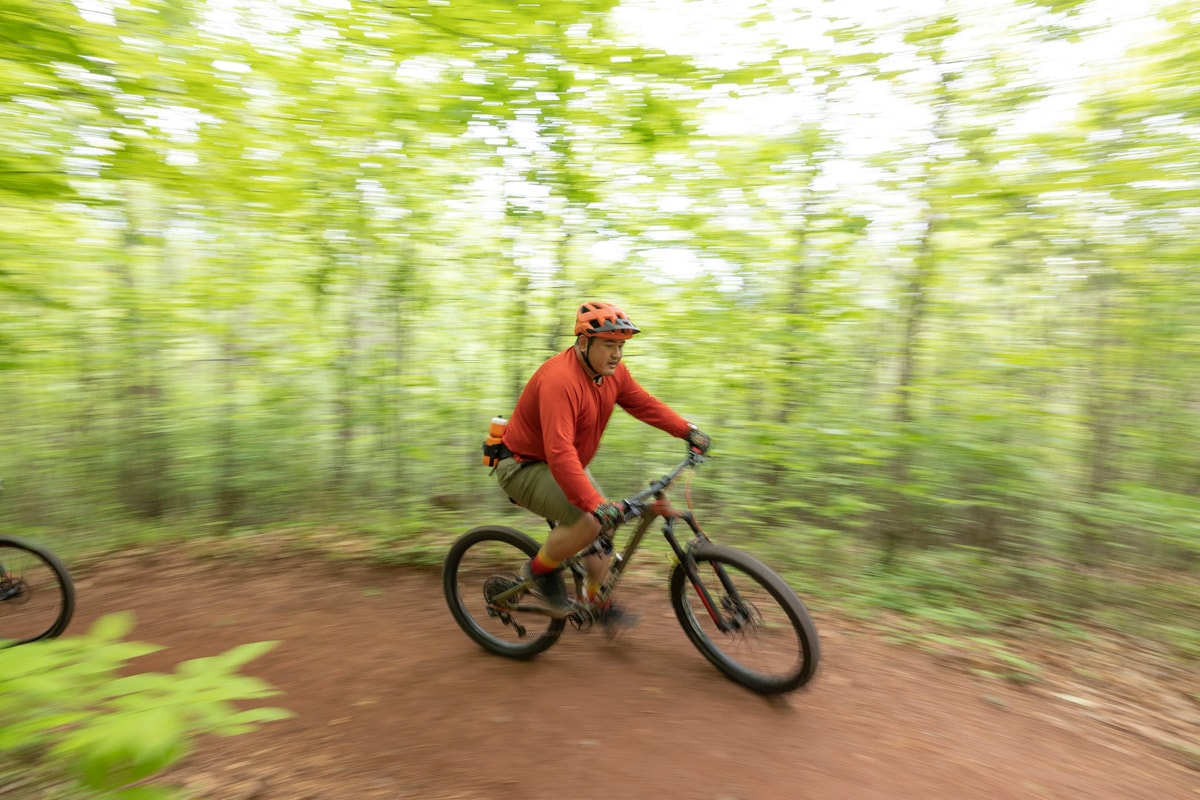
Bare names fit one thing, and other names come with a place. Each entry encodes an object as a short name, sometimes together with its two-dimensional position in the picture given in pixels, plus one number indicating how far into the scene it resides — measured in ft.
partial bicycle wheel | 13.67
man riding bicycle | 10.18
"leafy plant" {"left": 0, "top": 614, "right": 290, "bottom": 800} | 4.11
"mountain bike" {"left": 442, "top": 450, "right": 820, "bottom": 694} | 10.39
